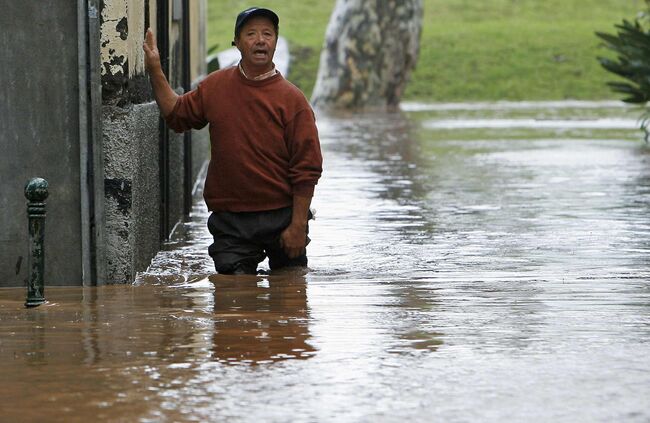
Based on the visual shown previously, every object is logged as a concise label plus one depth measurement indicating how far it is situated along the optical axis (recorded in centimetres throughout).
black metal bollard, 1419
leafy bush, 3669
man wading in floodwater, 1656
